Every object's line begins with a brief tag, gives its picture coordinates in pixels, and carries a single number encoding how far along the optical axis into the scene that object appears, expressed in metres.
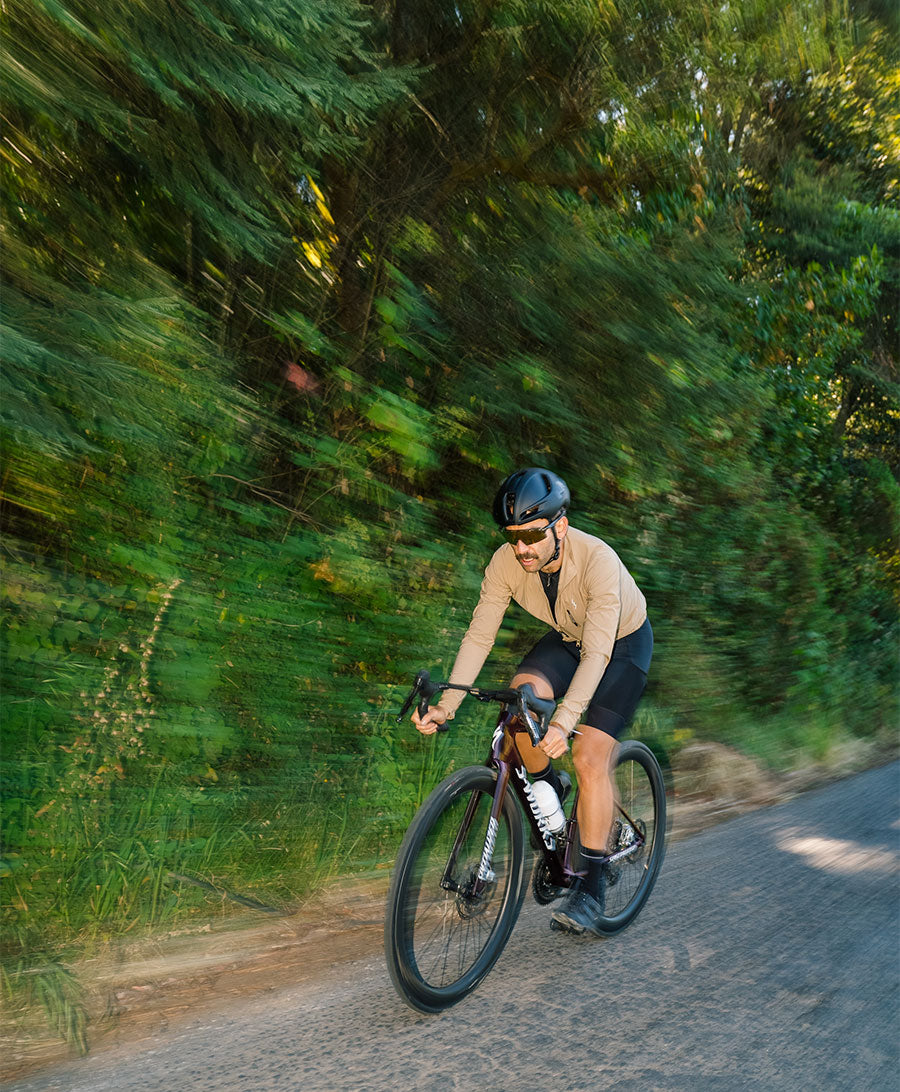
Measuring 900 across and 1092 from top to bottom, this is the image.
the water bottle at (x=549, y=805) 4.18
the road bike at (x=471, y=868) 3.49
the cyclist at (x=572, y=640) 3.92
